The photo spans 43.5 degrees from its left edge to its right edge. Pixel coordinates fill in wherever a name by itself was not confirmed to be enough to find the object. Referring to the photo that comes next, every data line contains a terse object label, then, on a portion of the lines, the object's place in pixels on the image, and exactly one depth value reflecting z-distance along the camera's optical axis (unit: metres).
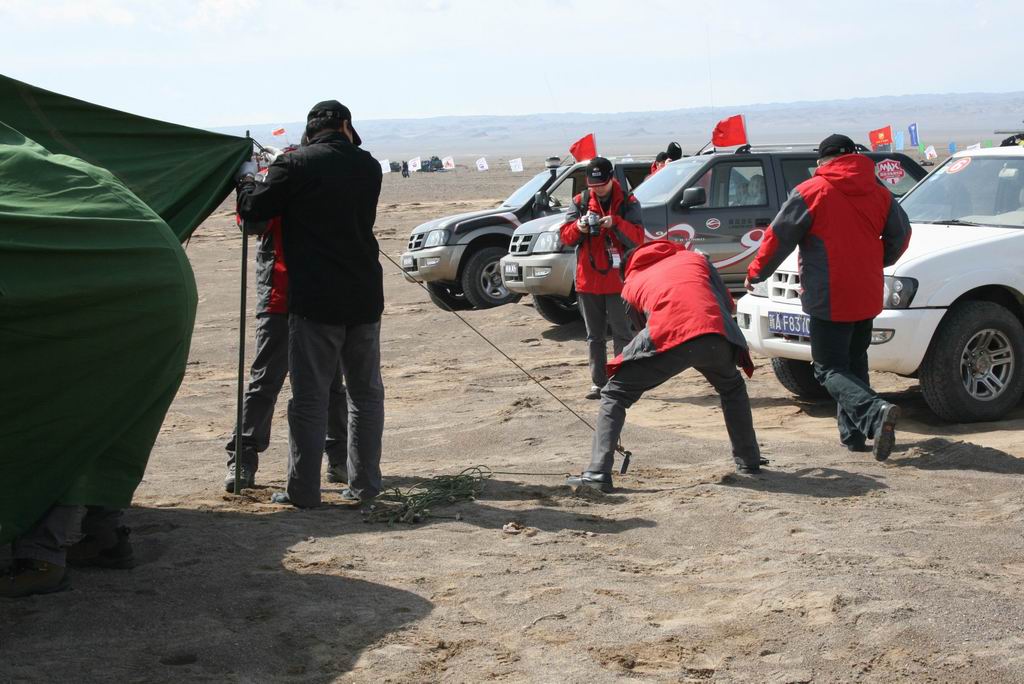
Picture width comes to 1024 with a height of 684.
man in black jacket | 6.48
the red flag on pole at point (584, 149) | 15.75
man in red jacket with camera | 9.94
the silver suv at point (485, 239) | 15.52
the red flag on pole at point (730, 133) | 15.22
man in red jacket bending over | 6.88
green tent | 4.82
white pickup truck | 8.36
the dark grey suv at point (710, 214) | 13.27
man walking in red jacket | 7.70
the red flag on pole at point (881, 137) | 22.55
